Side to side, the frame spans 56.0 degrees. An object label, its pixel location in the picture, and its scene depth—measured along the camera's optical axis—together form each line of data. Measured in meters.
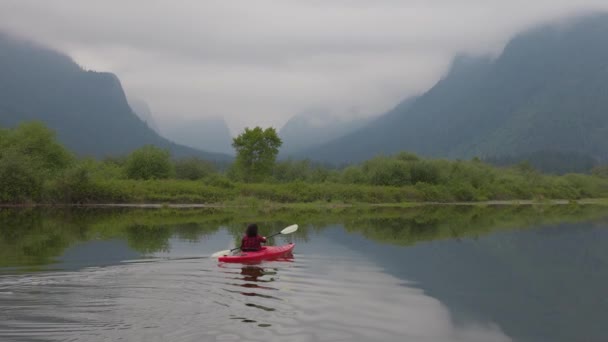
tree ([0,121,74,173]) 69.56
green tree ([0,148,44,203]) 57.78
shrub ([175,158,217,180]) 87.69
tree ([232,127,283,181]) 78.31
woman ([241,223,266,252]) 21.56
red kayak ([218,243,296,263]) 20.77
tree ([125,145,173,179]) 76.31
